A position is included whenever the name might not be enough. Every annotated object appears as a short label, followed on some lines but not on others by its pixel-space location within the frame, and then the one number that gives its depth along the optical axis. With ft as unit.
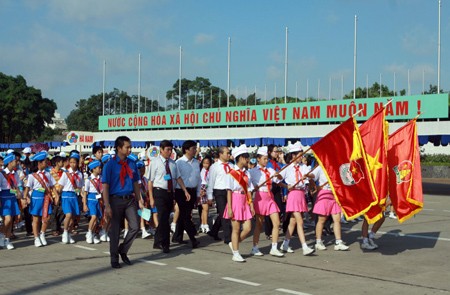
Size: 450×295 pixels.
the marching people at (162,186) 34.47
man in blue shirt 29.43
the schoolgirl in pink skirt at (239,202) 31.01
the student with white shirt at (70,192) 37.04
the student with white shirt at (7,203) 34.78
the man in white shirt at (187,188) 36.42
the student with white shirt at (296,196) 33.76
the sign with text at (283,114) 102.97
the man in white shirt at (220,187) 32.71
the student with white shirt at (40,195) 36.42
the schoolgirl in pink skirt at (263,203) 32.14
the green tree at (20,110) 212.43
